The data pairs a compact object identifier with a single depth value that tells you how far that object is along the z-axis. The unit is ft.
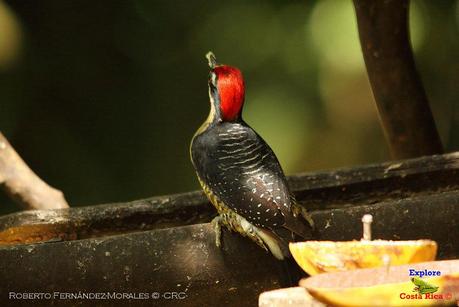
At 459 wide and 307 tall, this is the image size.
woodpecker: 16.12
